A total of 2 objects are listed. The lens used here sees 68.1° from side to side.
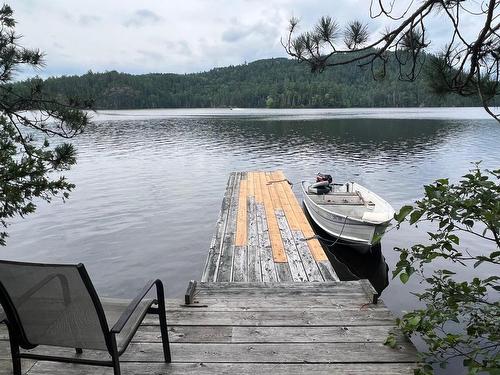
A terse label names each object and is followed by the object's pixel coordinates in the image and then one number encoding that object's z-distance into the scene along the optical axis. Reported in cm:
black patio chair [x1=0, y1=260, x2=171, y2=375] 217
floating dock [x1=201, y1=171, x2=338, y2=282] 603
